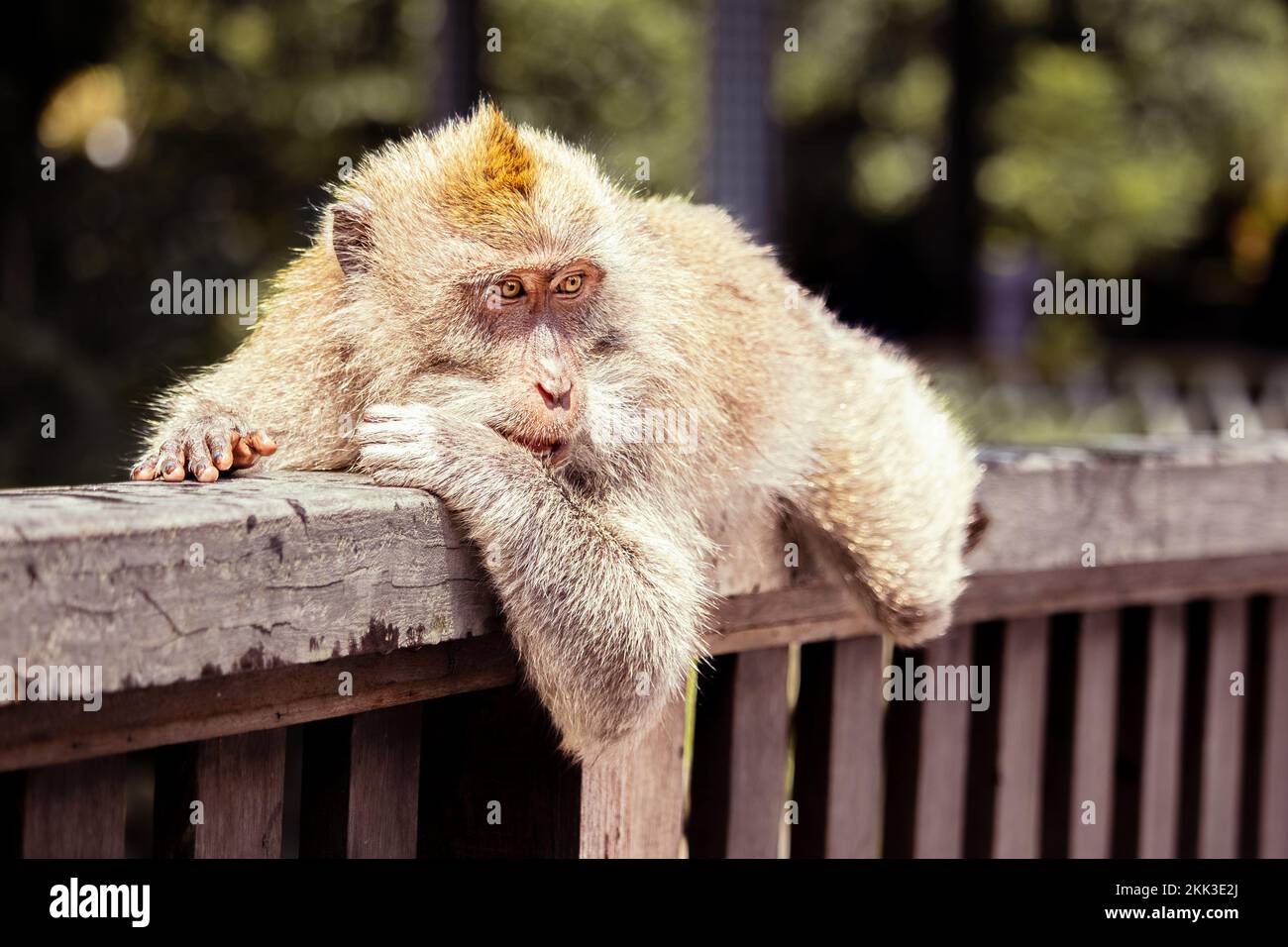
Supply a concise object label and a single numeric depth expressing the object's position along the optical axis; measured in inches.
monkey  57.4
